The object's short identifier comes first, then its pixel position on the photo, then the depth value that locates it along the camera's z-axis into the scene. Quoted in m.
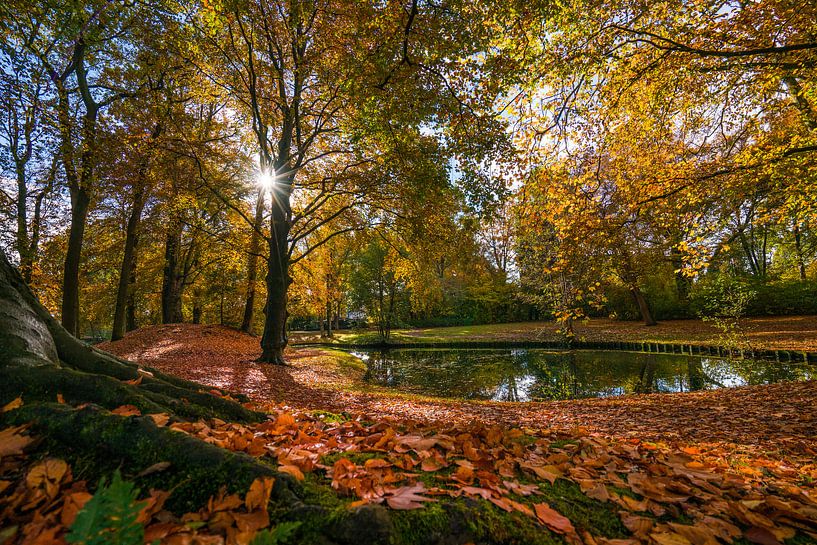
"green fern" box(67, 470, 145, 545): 0.82
